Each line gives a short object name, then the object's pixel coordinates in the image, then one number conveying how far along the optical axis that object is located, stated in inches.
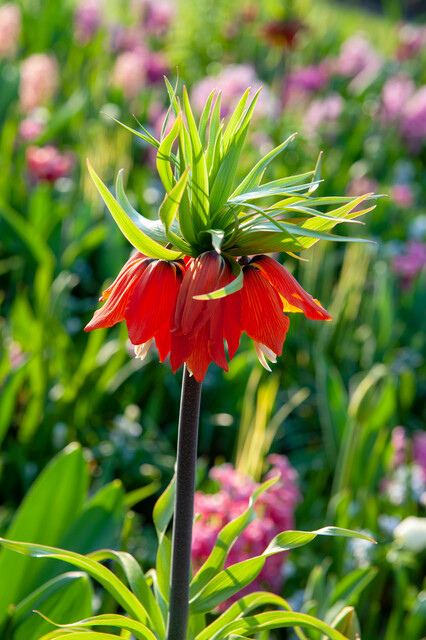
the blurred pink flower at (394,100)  131.3
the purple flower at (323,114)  120.8
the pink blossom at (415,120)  129.7
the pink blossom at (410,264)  83.4
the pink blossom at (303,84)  150.0
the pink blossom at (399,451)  53.0
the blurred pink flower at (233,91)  110.3
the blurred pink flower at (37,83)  99.7
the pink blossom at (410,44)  190.7
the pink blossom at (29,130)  90.4
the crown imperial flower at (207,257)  18.5
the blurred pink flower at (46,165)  79.8
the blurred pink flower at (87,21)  161.6
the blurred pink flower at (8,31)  113.1
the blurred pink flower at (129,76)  113.7
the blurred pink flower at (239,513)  37.4
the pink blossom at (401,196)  102.0
